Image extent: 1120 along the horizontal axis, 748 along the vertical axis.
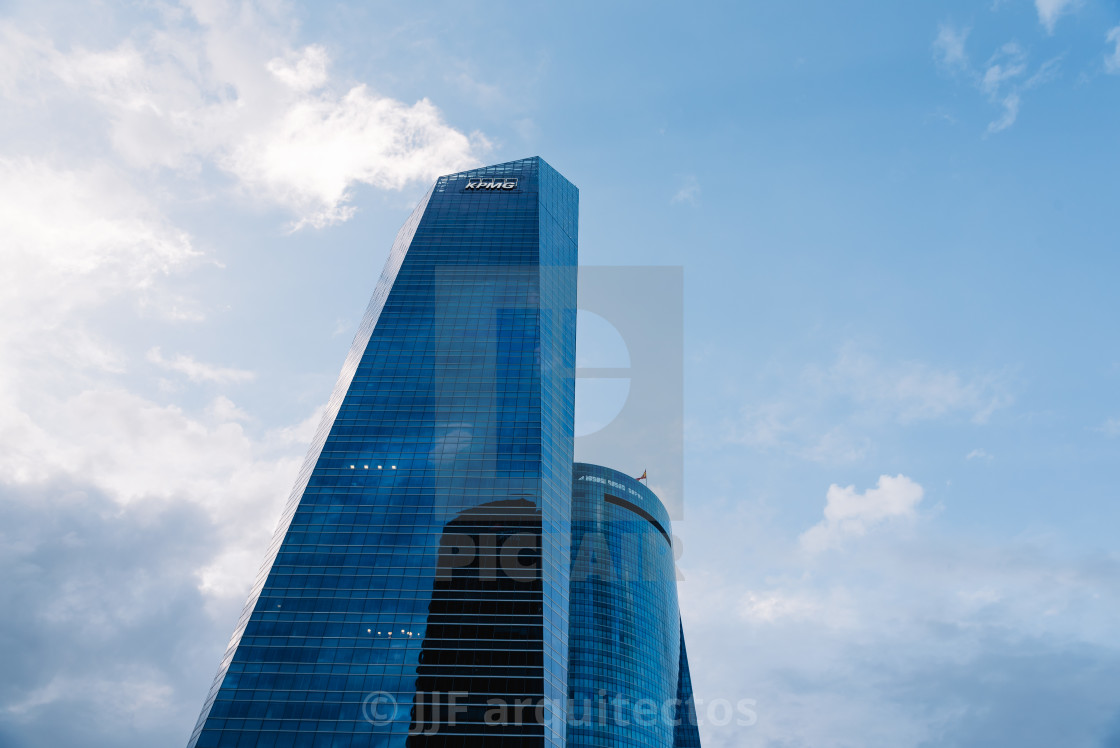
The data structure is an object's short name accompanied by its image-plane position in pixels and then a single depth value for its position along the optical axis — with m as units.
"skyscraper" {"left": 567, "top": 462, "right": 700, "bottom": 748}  153.75
